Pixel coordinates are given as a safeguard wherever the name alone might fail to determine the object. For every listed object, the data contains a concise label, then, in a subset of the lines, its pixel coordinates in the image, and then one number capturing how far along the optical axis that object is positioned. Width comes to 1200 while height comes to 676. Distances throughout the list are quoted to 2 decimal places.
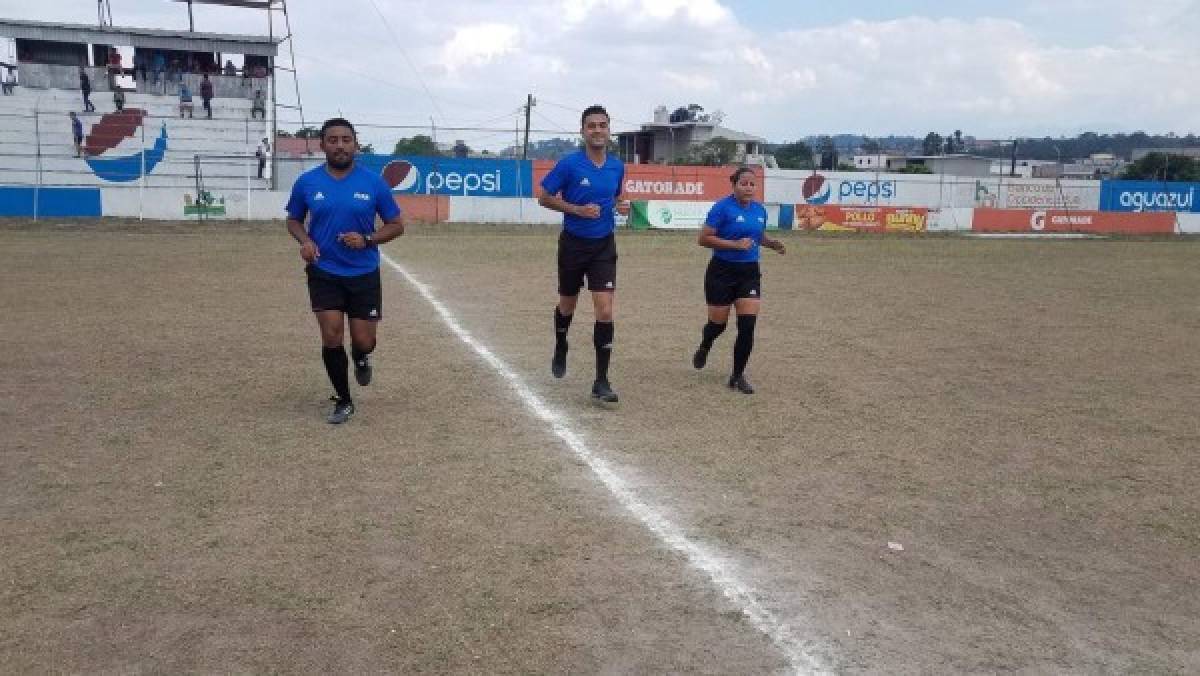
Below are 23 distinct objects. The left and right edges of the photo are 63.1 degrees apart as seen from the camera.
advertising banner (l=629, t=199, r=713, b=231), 30.88
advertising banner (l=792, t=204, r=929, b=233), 32.38
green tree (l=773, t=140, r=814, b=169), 57.56
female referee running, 7.60
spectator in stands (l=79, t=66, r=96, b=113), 37.03
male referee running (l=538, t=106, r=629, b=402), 7.01
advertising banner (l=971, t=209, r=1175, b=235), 34.91
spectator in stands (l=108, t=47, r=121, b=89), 39.16
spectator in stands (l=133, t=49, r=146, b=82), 41.31
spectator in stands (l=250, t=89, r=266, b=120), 40.03
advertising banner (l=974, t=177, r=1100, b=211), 41.97
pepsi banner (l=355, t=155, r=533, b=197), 33.03
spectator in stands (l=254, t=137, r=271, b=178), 33.91
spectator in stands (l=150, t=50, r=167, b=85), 40.72
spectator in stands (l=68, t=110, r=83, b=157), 35.53
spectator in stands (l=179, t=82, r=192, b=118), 38.31
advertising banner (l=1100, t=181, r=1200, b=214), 42.28
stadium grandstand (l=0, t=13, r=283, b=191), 35.44
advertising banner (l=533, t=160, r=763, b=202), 35.31
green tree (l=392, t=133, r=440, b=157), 37.62
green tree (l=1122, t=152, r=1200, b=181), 52.66
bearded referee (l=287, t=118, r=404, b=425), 6.27
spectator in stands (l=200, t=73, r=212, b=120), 38.75
